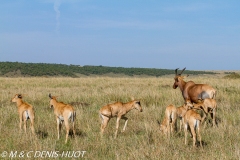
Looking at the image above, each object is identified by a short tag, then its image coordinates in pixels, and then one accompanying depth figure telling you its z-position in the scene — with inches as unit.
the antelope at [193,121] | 571.5
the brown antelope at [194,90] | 896.9
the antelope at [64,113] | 620.7
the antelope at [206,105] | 774.5
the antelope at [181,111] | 690.1
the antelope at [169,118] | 651.1
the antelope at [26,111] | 655.8
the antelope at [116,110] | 690.2
